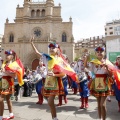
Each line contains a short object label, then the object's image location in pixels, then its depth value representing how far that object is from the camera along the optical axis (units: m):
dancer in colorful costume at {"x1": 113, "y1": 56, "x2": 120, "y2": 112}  6.12
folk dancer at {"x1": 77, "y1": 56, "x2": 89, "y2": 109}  6.53
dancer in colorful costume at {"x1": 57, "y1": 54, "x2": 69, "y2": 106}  6.97
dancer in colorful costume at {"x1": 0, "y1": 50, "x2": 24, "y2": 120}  4.65
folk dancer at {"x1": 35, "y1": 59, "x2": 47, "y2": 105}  7.48
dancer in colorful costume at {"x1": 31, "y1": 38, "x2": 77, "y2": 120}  4.34
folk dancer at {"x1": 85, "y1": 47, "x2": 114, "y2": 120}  4.22
